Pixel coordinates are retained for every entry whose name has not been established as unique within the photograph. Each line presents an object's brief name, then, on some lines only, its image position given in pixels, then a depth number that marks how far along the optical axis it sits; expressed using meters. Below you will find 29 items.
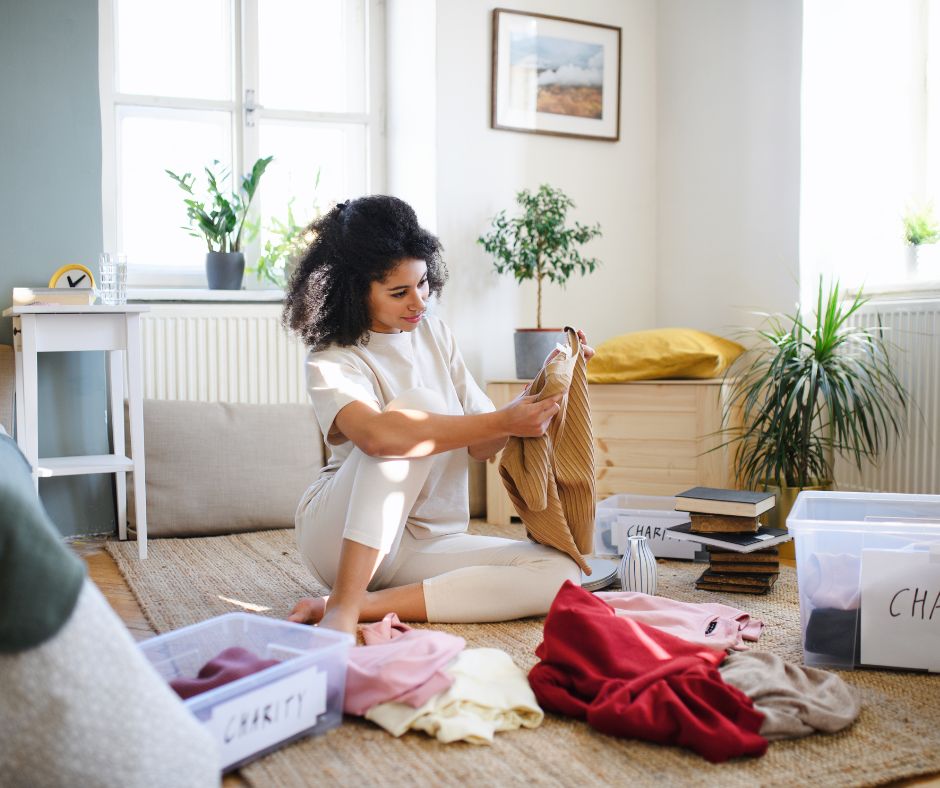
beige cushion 3.17
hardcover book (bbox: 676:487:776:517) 2.37
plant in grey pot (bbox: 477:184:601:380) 3.39
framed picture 3.62
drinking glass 2.92
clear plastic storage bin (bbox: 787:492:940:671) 1.74
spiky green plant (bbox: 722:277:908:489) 2.86
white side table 2.66
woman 1.89
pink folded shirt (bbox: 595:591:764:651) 1.87
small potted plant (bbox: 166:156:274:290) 3.53
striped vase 2.22
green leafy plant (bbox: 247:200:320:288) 3.73
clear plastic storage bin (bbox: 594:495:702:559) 2.74
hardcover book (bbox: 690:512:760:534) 2.39
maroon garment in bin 1.38
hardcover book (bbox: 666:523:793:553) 2.35
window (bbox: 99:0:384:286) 3.60
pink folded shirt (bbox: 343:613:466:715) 1.50
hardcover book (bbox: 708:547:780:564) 2.39
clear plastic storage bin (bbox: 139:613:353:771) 1.30
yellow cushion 3.16
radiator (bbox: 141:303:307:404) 3.40
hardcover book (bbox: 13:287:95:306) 2.75
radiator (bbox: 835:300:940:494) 2.84
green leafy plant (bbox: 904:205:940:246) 2.97
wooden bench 3.12
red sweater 1.41
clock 2.91
